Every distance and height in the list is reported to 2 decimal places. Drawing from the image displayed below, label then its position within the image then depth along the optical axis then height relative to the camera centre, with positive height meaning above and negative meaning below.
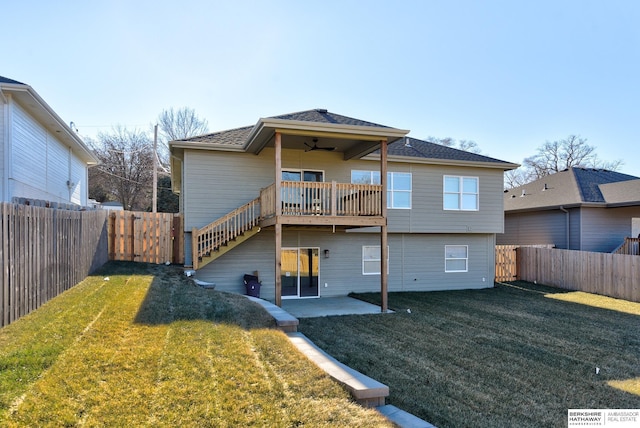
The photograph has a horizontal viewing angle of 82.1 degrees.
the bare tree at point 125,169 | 32.41 +5.22
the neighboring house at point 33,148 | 9.47 +2.56
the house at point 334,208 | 10.24 +0.59
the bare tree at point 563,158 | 38.28 +7.27
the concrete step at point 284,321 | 6.18 -1.61
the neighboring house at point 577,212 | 16.62 +0.71
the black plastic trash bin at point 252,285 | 11.19 -1.79
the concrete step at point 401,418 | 3.38 -1.83
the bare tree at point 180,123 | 33.38 +9.46
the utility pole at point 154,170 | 23.11 +3.64
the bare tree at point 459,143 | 41.41 +9.46
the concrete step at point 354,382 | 3.67 -1.67
